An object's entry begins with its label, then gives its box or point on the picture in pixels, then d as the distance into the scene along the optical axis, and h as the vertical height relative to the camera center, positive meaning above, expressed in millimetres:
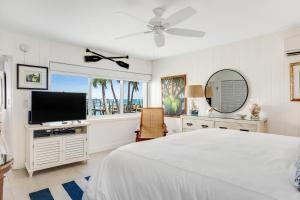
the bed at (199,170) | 1056 -450
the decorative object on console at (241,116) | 3484 -274
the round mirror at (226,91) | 3766 +207
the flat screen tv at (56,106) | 3223 -107
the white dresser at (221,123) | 3236 -418
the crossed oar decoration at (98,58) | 4194 +959
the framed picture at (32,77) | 3336 +417
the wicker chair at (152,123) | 4074 -490
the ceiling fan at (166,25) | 2147 +926
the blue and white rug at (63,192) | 2340 -1168
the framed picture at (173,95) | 4824 +151
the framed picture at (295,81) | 3078 +320
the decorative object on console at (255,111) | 3406 -179
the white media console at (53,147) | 3062 -782
